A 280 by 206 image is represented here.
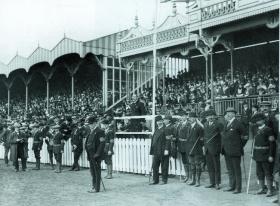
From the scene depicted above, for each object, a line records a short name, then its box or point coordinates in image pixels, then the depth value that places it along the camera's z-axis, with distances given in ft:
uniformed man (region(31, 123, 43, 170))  51.47
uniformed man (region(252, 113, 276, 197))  29.58
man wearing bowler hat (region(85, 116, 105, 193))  32.99
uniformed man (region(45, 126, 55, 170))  50.82
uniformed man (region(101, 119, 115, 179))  41.98
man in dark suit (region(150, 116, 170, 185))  36.96
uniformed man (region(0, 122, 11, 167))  57.57
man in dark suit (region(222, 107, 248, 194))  31.76
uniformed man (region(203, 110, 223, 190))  33.65
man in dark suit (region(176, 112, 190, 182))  36.68
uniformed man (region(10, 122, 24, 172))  49.85
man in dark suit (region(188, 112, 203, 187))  35.26
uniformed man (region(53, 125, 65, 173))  48.34
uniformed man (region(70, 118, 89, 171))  49.03
